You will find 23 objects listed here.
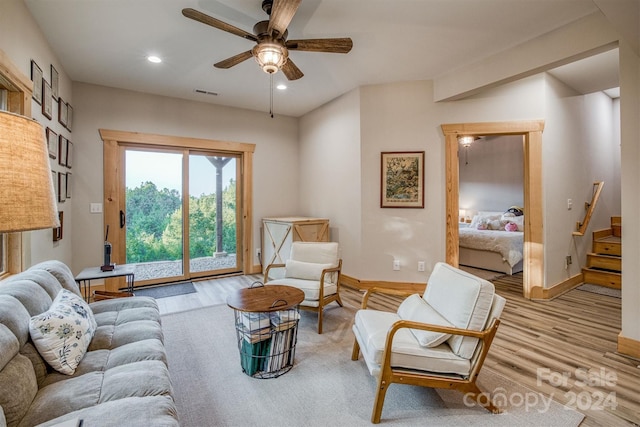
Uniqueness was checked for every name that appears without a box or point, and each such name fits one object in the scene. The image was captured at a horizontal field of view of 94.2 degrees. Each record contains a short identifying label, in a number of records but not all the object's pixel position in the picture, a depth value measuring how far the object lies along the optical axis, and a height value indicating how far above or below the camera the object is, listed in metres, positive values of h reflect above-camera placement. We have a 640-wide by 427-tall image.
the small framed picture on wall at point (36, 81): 2.51 +1.19
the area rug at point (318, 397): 1.77 -1.20
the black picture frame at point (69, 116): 3.63 +1.27
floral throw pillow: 1.46 -0.61
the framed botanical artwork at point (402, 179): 4.08 +0.49
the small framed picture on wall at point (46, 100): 2.75 +1.12
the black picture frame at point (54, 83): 3.08 +1.42
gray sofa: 1.14 -0.75
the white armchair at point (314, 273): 3.03 -0.64
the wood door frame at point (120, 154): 4.12 +0.91
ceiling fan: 2.07 +1.38
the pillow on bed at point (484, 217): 6.21 -0.07
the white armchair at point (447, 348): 1.73 -0.81
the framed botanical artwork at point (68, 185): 3.63 +0.40
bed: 5.06 -0.57
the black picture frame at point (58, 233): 3.14 -0.16
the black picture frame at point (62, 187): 3.24 +0.35
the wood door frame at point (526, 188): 3.79 +0.34
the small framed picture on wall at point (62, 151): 3.28 +0.76
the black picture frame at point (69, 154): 3.61 +0.79
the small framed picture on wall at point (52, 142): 2.88 +0.76
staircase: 4.29 -0.75
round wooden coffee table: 2.16 -0.87
